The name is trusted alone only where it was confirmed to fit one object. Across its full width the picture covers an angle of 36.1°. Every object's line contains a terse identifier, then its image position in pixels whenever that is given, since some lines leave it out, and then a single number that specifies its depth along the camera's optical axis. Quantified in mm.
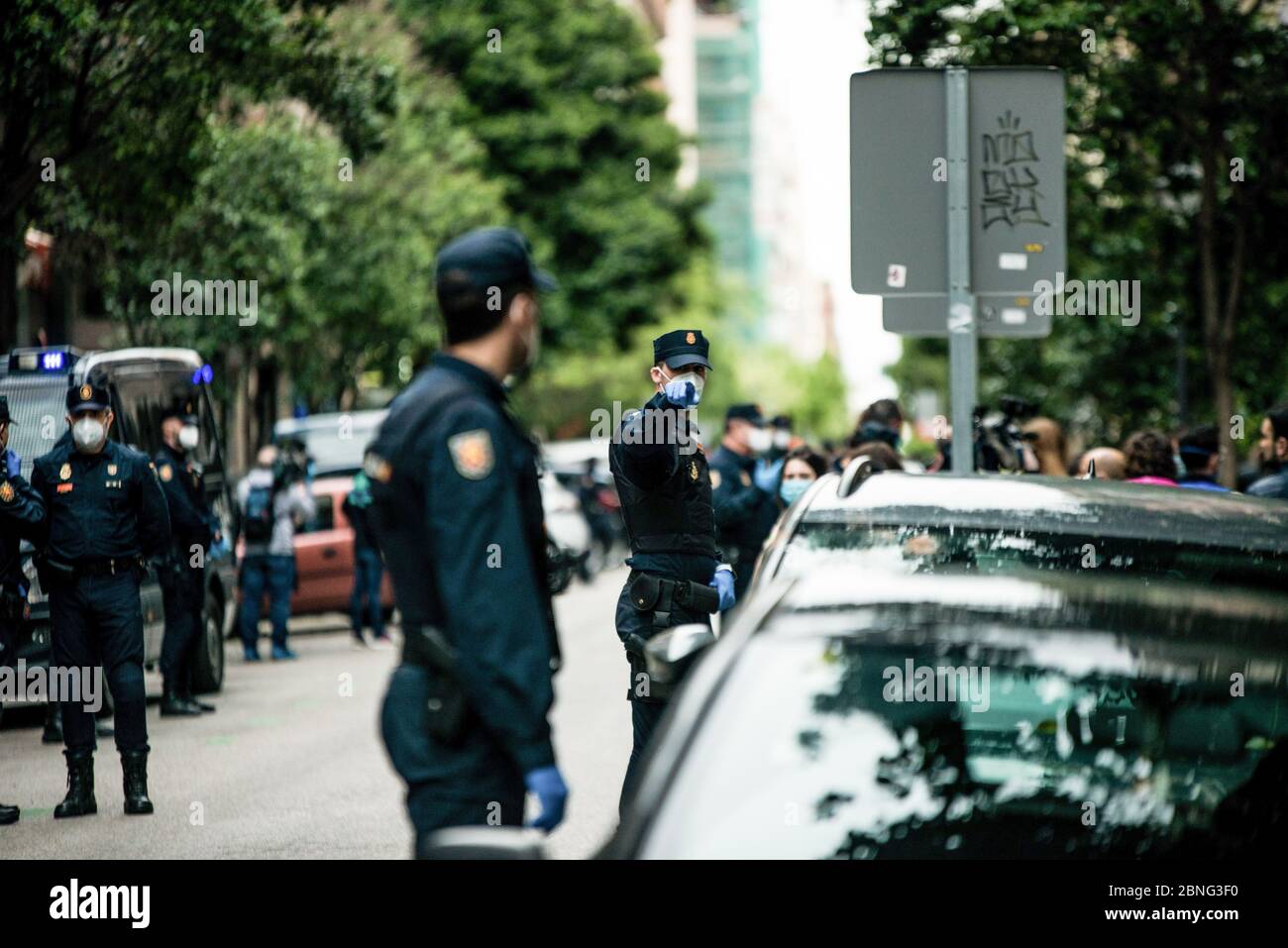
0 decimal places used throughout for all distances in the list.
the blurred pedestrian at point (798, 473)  11805
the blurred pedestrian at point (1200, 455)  9781
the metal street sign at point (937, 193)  9023
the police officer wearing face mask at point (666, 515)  6688
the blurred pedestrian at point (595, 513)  32281
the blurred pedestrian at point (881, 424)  11734
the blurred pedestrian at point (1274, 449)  9016
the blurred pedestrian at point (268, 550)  17766
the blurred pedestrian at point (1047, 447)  11748
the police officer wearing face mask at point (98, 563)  9156
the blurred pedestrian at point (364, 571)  18688
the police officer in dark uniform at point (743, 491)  11047
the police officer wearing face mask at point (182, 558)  13147
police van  13062
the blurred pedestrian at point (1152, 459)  9367
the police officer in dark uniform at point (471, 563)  3742
